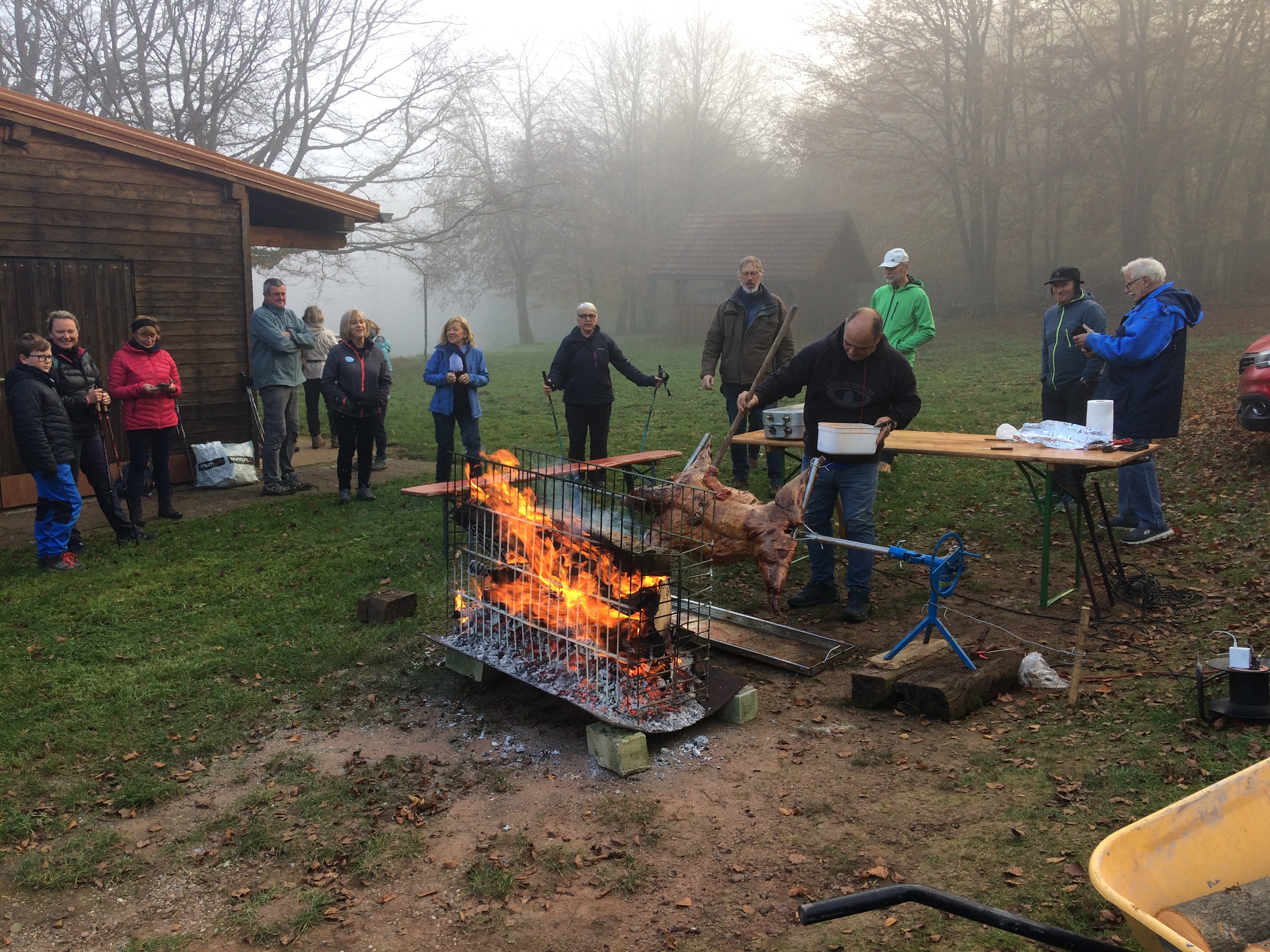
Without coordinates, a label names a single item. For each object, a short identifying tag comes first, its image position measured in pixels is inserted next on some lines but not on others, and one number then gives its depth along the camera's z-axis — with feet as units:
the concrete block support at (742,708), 16.29
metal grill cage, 15.74
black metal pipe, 7.55
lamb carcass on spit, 17.89
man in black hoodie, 20.48
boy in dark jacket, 23.62
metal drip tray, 18.67
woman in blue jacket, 30.78
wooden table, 19.39
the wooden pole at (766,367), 22.30
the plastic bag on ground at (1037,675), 17.08
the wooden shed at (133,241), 30.35
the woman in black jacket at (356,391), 30.91
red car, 29.43
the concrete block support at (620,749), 14.52
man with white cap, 30.17
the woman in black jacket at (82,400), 25.41
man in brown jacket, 31.65
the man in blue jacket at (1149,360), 23.53
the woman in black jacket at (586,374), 30.42
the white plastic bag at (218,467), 34.68
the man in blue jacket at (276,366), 33.81
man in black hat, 27.32
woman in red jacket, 28.04
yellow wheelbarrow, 9.00
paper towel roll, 21.35
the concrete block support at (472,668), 17.66
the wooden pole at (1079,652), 15.30
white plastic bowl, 19.99
